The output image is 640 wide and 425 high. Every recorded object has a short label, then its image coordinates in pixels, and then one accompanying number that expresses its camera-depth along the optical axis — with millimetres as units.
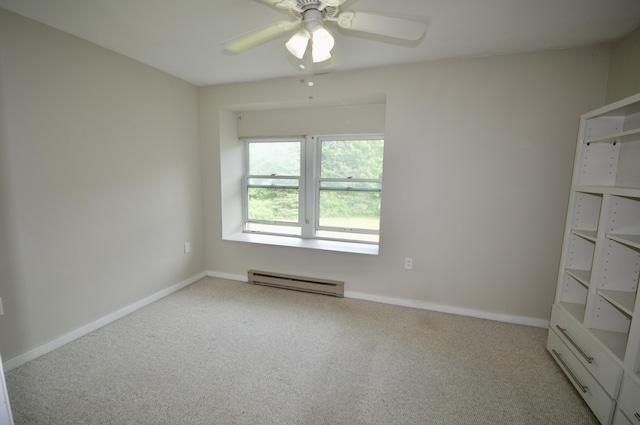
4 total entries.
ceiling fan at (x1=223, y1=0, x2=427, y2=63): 1322
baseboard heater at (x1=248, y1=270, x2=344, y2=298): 3020
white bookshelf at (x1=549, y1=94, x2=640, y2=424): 1429
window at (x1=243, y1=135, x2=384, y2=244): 3201
